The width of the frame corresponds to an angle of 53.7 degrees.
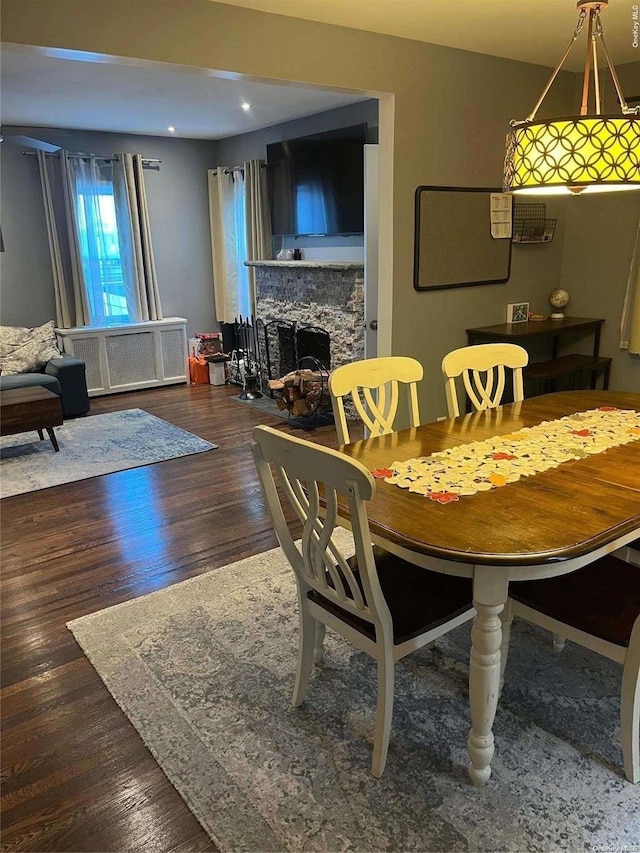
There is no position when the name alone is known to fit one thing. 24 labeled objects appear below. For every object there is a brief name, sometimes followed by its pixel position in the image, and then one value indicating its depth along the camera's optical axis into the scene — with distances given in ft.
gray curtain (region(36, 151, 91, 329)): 20.29
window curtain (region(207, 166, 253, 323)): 22.41
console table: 13.15
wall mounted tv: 17.03
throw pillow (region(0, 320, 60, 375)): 18.60
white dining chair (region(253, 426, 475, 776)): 5.17
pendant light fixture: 5.87
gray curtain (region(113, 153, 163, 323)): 21.27
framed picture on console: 14.21
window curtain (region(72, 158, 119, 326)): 20.72
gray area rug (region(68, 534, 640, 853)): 5.42
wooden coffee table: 14.66
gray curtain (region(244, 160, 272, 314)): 20.84
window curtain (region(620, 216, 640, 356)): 13.43
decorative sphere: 14.80
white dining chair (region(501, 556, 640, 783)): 5.64
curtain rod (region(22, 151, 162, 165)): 20.08
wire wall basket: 14.02
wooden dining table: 5.05
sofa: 18.57
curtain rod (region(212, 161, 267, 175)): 21.85
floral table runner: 6.32
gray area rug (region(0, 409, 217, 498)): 14.24
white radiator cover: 20.83
